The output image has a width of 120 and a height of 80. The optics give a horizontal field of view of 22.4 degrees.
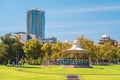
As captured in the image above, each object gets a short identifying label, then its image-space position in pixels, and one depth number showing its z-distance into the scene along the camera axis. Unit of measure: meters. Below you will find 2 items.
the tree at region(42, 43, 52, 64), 122.89
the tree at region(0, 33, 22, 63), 101.94
